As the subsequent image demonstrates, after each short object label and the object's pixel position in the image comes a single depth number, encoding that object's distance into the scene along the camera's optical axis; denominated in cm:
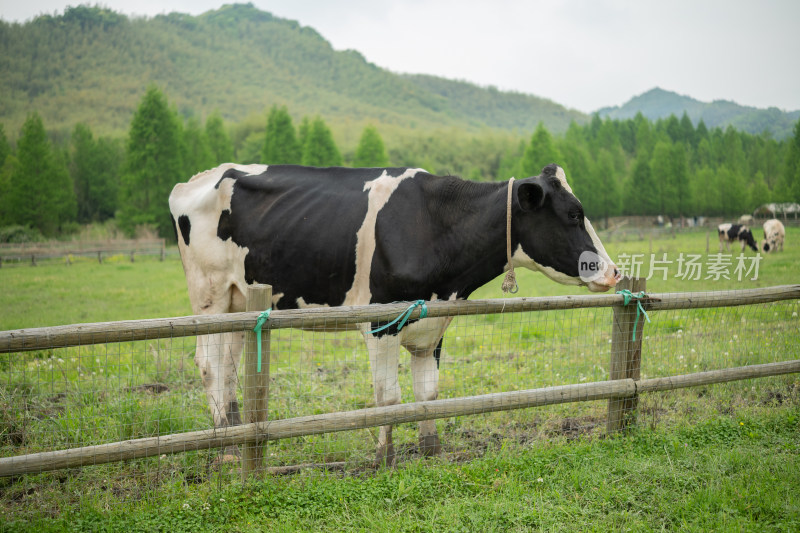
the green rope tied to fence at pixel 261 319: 380
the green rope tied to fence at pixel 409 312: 416
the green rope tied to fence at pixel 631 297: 495
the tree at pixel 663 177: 3344
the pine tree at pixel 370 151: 5016
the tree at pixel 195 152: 4231
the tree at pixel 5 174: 2837
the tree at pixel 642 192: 3678
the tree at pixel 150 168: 3738
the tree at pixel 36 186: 2948
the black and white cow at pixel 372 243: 452
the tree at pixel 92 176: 4334
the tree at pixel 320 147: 4794
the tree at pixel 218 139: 4916
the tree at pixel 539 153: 3599
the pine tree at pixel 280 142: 4762
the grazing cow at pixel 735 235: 1986
